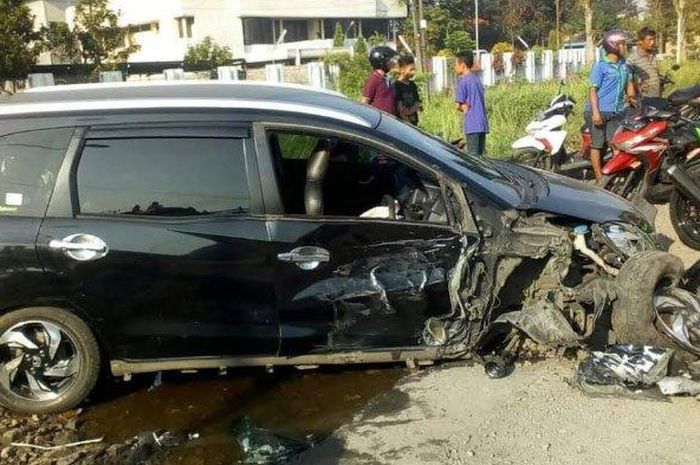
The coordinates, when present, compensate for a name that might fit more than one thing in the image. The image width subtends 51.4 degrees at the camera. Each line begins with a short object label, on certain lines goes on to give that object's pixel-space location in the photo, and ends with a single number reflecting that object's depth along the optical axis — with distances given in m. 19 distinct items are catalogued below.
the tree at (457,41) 51.16
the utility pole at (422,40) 27.27
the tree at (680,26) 24.95
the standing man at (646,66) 9.35
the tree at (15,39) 24.06
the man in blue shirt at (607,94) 8.20
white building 52.16
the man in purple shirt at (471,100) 8.77
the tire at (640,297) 4.11
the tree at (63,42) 27.84
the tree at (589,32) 29.62
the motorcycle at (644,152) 7.06
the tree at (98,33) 27.52
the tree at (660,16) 35.00
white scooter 9.27
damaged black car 4.00
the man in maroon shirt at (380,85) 8.17
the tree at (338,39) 41.25
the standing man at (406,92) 8.49
